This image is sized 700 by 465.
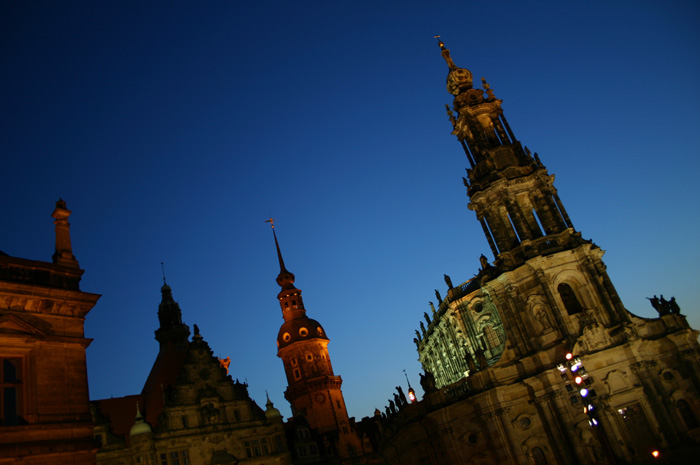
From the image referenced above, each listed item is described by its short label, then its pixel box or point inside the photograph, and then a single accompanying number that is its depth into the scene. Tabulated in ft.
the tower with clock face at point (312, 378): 221.66
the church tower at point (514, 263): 138.51
